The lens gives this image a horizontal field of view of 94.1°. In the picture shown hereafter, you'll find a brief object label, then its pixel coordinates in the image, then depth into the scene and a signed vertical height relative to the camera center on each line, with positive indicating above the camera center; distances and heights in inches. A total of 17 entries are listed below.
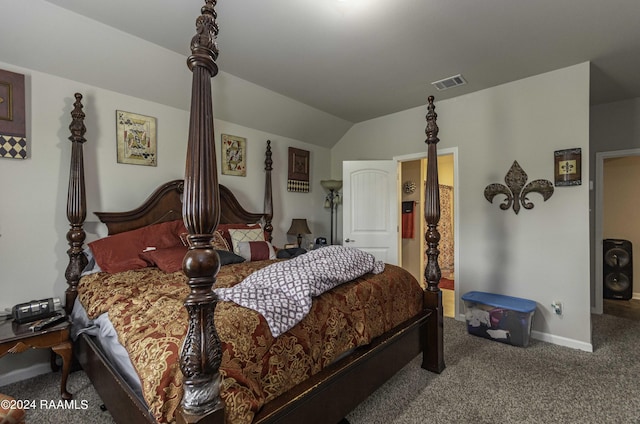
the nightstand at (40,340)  71.4 -31.7
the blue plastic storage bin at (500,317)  113.0 -41.8
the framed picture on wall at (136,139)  113.0 +28.7
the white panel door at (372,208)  163.3 +1.9
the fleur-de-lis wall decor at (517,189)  121.6 +9.3
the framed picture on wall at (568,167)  112.9 +16.9
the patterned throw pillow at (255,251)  118.9 -15.8
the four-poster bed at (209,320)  37.4 -21.1
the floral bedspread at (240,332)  42.9 -22.3
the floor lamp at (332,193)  184.3 +12.0
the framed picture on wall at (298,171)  175.8 +24.5
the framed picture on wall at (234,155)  146.1 +28.5
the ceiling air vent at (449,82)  125.0 +55.8
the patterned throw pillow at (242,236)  124.3 -10.5
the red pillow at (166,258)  94.9 -15.1
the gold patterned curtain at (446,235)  257.6 -20.8
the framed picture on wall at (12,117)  88.8 +29.1
